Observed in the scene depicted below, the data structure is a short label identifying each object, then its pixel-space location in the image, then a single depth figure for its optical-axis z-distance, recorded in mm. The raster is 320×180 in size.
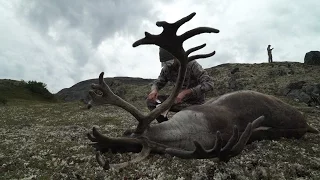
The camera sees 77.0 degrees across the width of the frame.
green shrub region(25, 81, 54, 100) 30998
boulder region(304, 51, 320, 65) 24606
